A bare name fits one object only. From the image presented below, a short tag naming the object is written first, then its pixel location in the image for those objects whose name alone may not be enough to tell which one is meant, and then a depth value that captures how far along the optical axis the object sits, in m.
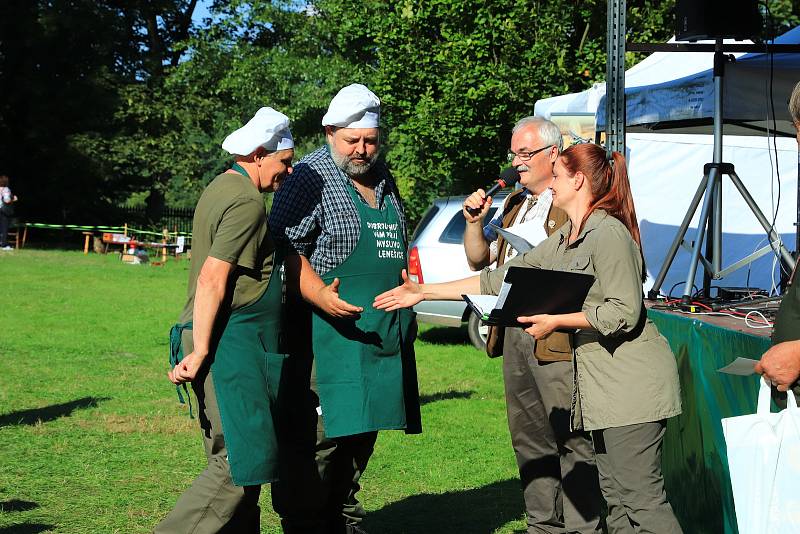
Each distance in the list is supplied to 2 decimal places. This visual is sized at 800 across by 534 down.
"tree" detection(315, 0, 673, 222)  18.20
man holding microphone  4.74
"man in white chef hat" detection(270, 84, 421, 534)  4.75
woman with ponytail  3.86
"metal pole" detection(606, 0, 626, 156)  6.72
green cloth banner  4.43
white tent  10.39
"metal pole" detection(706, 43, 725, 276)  6.36
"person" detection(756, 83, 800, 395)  3.24
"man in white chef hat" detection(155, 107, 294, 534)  4.22
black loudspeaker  6.52
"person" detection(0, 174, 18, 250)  28.72
